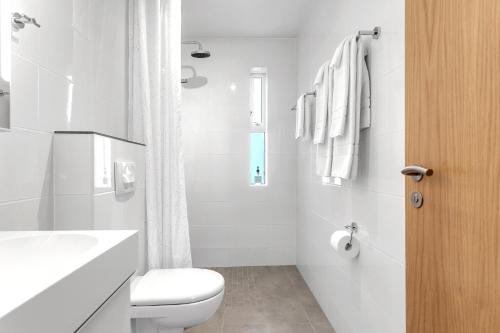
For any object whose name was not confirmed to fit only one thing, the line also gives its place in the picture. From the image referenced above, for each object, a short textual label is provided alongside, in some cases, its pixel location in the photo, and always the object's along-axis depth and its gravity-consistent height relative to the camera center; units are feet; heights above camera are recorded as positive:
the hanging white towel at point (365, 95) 5.29 +1.14
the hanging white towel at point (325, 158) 6.23 +0.15
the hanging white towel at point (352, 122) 5.24 +0.69
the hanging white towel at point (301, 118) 8.28 +1.18
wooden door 2.29 +0.02
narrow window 11.37 +1.31
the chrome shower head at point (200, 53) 9.76 +3.30
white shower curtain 6.54 +0.87
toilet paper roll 5.69 -1.40
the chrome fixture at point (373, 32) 4.95 +2.01
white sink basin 1.35 -0.63
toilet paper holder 5.71 -1.13
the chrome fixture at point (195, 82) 10.91 +2.77
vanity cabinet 2.04 -1.03
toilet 4.97 -2.07
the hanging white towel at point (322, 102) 6.51 +1.28
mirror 3.16 +0.99
